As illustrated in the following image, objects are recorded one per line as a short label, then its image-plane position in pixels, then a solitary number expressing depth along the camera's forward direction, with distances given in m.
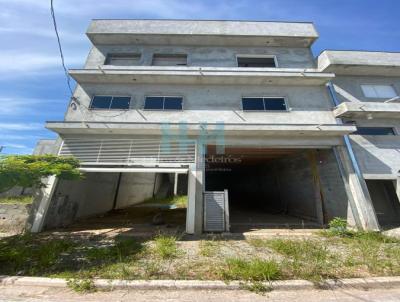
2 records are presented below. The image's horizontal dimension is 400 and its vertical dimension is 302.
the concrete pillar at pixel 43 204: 7.25
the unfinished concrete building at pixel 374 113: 8.59
